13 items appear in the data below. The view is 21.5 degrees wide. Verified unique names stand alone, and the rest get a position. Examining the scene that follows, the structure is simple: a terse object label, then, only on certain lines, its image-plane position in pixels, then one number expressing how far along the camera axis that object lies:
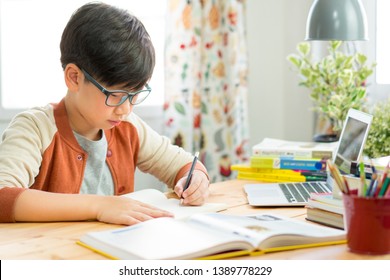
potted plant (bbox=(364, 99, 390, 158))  2.62
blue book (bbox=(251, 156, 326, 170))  2.59
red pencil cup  1.76
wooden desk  1.80
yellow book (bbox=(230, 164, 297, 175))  2.60
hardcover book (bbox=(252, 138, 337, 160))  2.61
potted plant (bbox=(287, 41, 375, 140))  2.86
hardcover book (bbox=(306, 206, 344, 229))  1.97
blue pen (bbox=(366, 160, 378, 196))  1.77
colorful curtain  3.50
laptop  2.25
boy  2.06
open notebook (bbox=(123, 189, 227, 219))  2.11
